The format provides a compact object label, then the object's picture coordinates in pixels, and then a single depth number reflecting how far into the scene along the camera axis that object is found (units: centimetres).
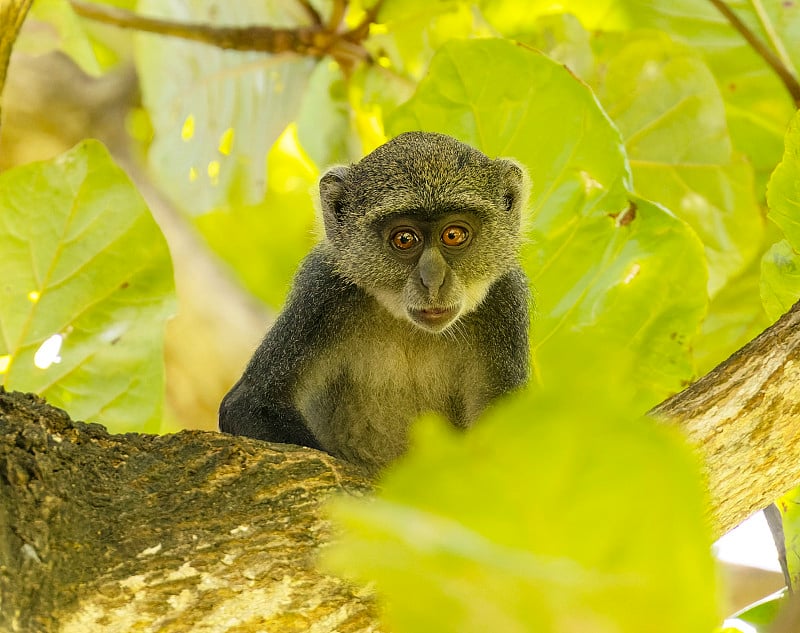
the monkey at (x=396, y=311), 1122
